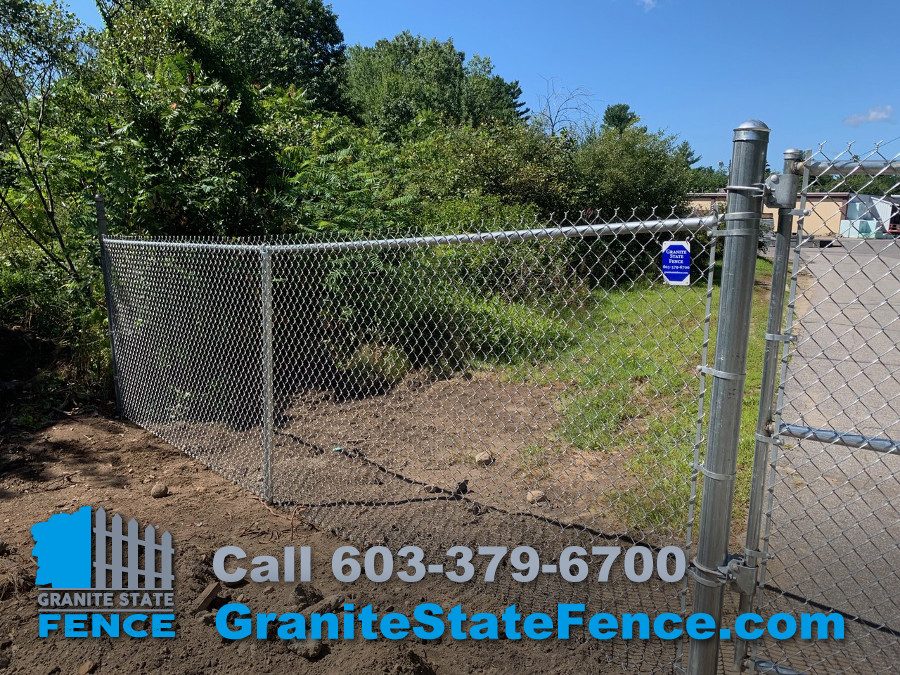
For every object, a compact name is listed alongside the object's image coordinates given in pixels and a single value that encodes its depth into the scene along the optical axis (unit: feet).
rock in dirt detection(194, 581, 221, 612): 10.40
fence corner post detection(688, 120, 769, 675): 6.55
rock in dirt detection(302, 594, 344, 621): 10.12
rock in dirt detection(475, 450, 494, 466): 16.38
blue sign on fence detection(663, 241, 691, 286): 6.49
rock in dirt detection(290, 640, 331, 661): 9.22
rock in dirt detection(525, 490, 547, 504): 14.21
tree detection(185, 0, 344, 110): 78.79
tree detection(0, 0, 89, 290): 21.13
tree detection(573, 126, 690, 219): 50.96
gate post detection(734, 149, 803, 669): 6.75
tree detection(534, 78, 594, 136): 48.91
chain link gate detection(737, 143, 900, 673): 6.73
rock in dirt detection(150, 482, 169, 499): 15.24
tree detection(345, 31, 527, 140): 97.86
